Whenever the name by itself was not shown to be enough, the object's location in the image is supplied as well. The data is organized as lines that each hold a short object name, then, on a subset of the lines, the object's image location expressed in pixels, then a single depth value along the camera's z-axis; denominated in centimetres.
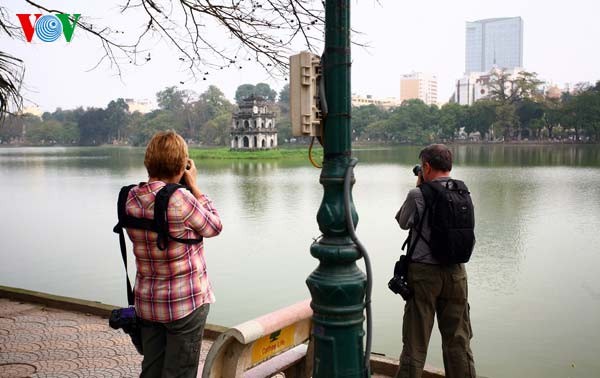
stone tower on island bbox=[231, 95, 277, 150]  5419
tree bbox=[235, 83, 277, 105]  9264
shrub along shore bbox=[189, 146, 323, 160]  4838
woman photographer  228
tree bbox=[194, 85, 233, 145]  6812
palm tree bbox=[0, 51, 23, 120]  474
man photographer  286
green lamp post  228
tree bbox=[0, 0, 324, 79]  451
